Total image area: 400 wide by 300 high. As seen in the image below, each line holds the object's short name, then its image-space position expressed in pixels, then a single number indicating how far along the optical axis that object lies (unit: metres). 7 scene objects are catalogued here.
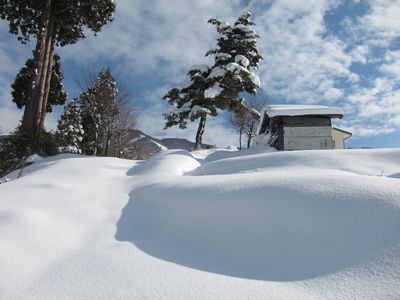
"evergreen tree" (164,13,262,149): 16.72
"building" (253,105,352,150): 12.58
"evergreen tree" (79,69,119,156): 19.92
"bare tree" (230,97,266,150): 32.19
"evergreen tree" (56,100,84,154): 19.89
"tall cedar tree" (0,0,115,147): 12.15
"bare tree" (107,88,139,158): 20.56
